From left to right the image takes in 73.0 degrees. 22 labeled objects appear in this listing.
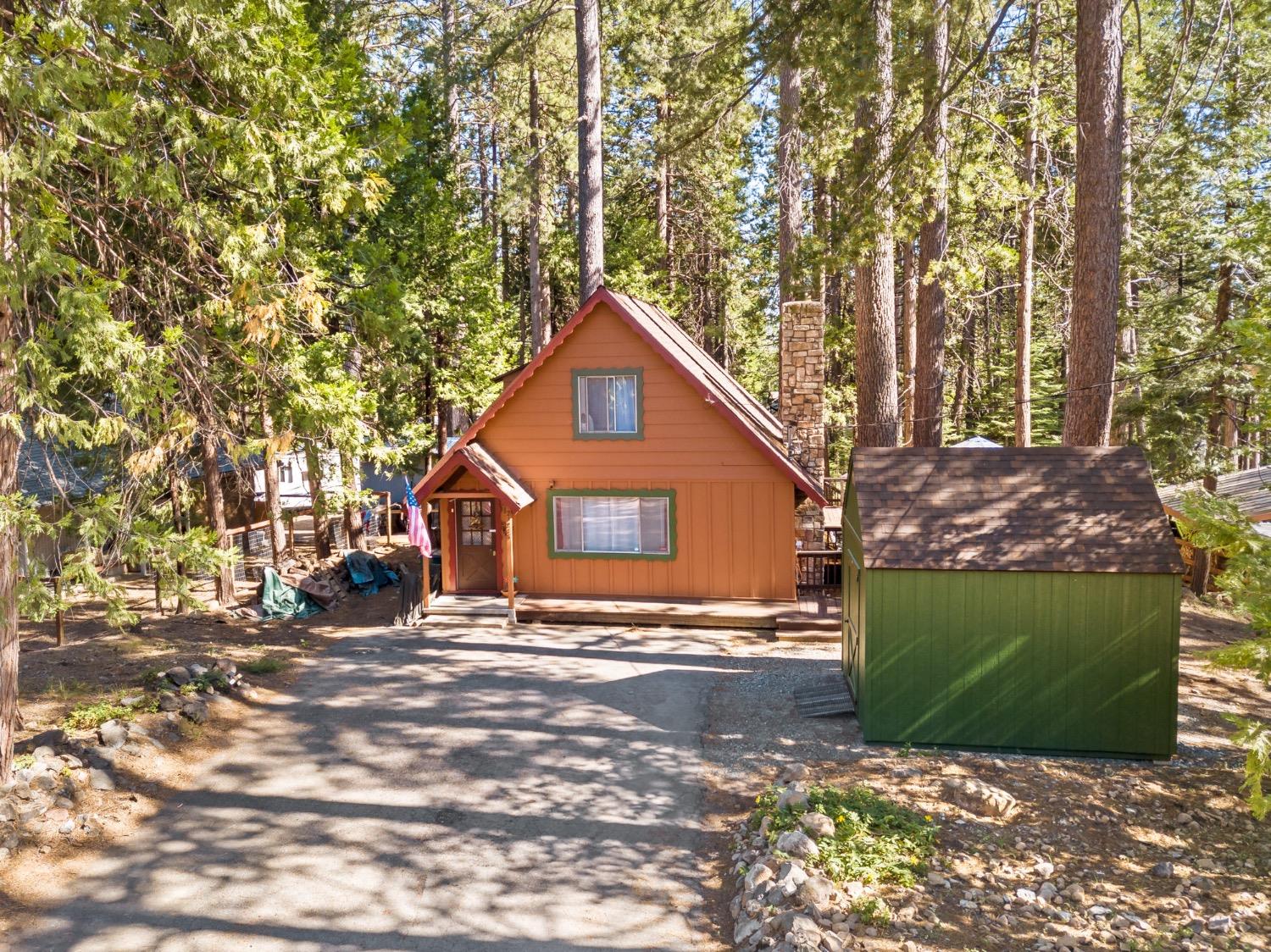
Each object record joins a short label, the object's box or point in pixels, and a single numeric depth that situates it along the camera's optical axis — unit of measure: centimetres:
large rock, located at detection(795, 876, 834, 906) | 665
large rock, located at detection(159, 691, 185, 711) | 1088
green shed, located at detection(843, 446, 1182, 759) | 968
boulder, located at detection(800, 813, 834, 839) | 764
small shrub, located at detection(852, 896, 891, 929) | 644
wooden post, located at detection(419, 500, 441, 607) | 1720
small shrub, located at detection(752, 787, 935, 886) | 716
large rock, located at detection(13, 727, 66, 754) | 949
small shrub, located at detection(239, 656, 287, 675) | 1327
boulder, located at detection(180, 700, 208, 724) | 1091
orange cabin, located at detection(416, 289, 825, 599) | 1673
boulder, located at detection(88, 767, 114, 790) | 906
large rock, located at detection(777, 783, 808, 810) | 820
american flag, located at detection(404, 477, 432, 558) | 1728
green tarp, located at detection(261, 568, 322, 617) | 1764
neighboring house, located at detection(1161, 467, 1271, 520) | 1933
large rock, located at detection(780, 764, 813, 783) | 919
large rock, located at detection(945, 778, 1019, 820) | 820
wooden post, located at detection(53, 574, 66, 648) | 1488
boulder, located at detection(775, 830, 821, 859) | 739
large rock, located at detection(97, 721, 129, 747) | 970
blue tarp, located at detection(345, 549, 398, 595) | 2009
